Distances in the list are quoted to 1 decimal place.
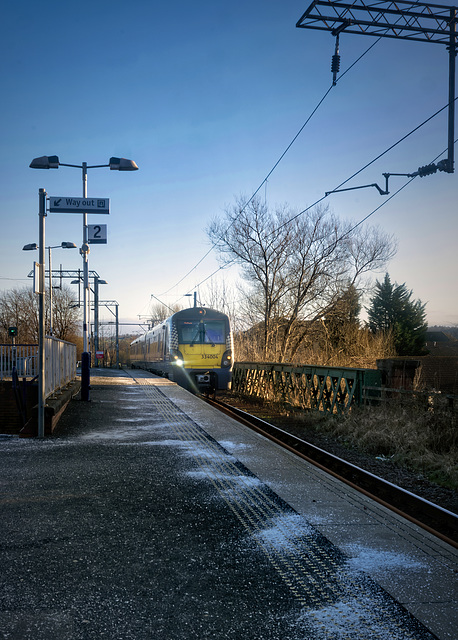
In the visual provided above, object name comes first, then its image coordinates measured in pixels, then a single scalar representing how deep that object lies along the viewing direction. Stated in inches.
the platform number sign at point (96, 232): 740.6
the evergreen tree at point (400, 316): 2148.1
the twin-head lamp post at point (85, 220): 525.0
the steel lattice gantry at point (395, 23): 430.3
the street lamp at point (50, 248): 1167.0
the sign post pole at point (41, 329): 331.0
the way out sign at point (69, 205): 552.4
